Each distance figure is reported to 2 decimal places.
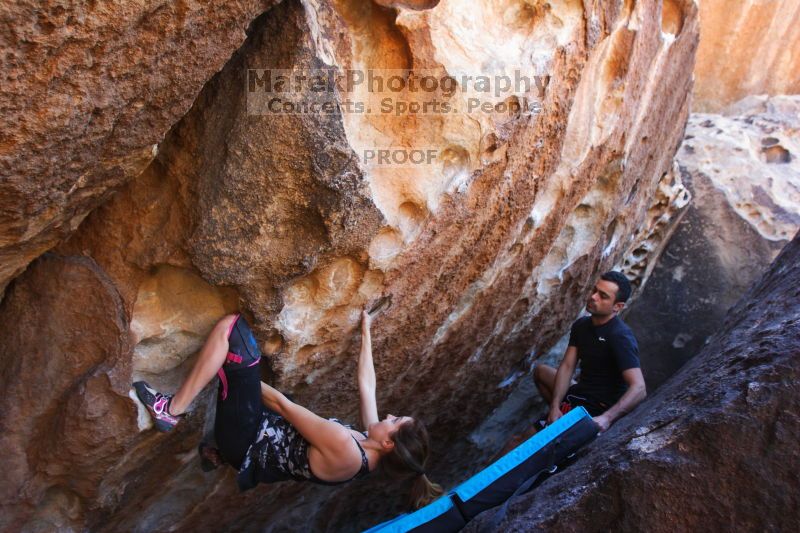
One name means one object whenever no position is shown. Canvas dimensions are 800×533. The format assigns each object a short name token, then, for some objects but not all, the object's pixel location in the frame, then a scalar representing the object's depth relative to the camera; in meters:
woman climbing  2.18
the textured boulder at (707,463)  1.66
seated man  2.99
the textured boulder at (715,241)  4.43
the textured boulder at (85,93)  1.41
